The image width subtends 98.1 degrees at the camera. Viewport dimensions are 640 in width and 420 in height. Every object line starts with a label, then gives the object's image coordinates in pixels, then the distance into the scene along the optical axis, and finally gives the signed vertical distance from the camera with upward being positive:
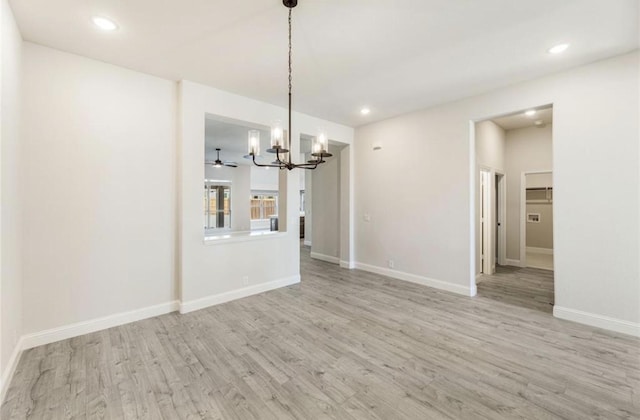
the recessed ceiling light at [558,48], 2.84 +1.68
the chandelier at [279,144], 2.63 +0.66
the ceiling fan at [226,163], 8.44 +1.62
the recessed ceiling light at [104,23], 2.42 +1.66
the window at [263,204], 11.55 +0.25
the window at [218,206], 10.11 +0.16
